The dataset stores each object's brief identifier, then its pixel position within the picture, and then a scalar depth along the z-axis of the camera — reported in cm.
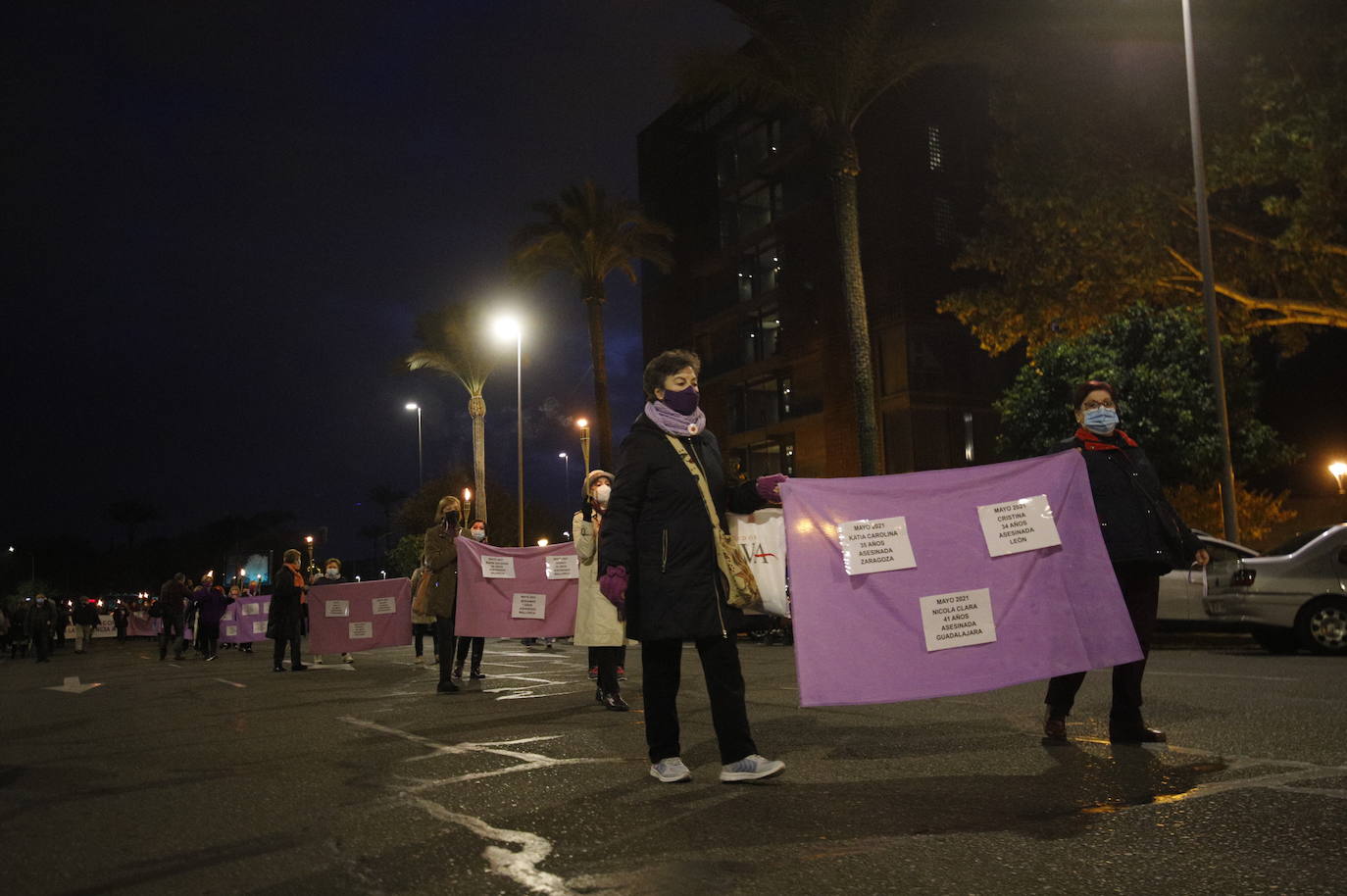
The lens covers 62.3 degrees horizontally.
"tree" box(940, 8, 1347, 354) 1703
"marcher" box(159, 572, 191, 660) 2436
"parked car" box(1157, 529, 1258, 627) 1488
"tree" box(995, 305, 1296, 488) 2766
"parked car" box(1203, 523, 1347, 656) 1279
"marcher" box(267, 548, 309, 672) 1587
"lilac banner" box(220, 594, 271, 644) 2730
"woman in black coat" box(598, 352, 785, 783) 499
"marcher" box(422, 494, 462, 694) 1091
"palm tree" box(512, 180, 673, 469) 3297
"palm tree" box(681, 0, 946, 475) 1959
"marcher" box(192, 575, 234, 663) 2314
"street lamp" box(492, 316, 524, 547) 3862
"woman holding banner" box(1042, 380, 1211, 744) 562
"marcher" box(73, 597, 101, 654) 3281
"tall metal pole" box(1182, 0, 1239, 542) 1822
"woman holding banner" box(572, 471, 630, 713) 858
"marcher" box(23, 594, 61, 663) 2762
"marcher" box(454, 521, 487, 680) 1136
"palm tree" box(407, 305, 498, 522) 4116
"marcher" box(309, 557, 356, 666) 1741
